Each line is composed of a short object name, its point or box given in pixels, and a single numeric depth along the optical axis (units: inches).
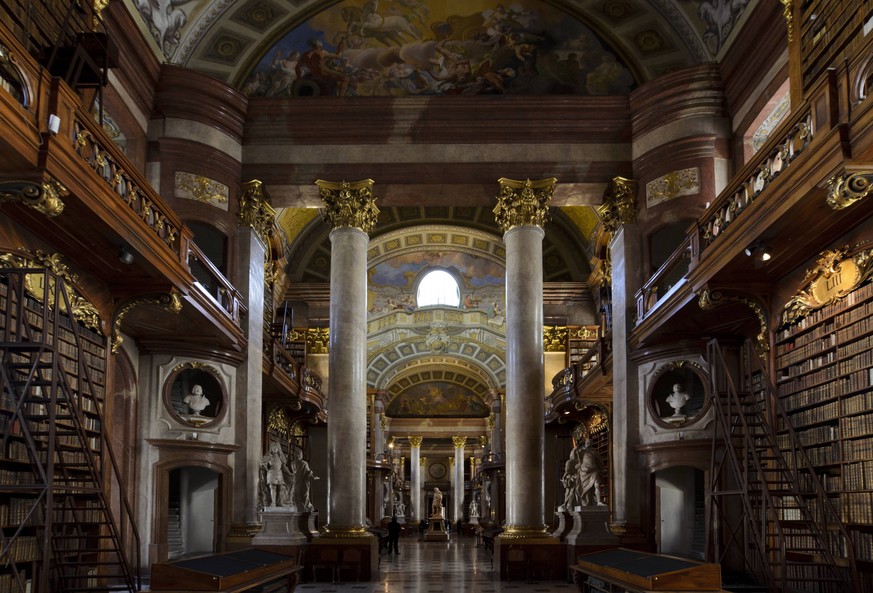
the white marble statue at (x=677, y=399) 635.5
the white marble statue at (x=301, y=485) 724.0
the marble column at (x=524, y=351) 681.6
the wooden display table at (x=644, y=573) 331.3
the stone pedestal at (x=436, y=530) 1528.1
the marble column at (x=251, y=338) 699.4
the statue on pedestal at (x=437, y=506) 1681.8
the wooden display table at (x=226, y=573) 345.1
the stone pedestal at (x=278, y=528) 632.4
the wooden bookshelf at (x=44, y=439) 328.8
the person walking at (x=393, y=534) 1115.3
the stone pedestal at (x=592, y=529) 632.1
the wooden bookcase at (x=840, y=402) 377.4
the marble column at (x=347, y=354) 684.7
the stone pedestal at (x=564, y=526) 681.6
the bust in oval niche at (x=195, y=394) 662.5
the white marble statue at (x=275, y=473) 669.9
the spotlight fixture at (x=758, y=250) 410.9
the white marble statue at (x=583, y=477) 651.5
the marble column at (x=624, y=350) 670.5
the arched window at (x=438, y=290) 1358.3
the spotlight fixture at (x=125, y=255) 441.4
